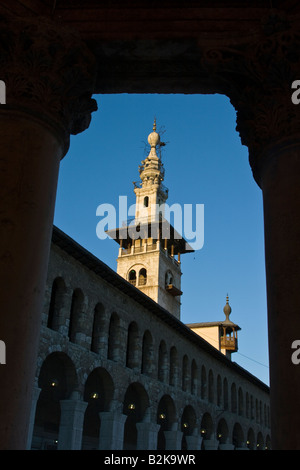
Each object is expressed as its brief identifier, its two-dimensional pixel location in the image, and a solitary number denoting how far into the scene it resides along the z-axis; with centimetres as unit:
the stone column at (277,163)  383
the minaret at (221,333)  5744
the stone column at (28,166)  383
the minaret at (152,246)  5469
